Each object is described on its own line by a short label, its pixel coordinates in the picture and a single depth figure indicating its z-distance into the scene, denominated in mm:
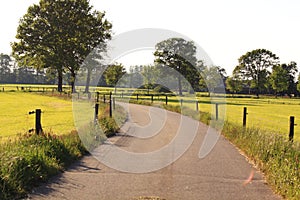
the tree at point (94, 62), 65812
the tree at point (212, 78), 102650
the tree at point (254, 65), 99250
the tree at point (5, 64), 156750
